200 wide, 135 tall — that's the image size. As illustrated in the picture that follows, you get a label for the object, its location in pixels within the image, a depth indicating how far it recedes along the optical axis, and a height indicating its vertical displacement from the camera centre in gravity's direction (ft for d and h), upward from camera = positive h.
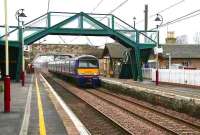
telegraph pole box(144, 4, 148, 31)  198.49 +18.39
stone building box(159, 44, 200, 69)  209.97 +3.30
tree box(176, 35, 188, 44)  424.05 +21.15
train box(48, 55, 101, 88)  135.74 -1.87
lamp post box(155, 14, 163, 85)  122.53 +10.59
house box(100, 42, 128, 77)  218.24 +2.74
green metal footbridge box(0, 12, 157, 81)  148.56 +9.46
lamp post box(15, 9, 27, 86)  119.60 +11.29
